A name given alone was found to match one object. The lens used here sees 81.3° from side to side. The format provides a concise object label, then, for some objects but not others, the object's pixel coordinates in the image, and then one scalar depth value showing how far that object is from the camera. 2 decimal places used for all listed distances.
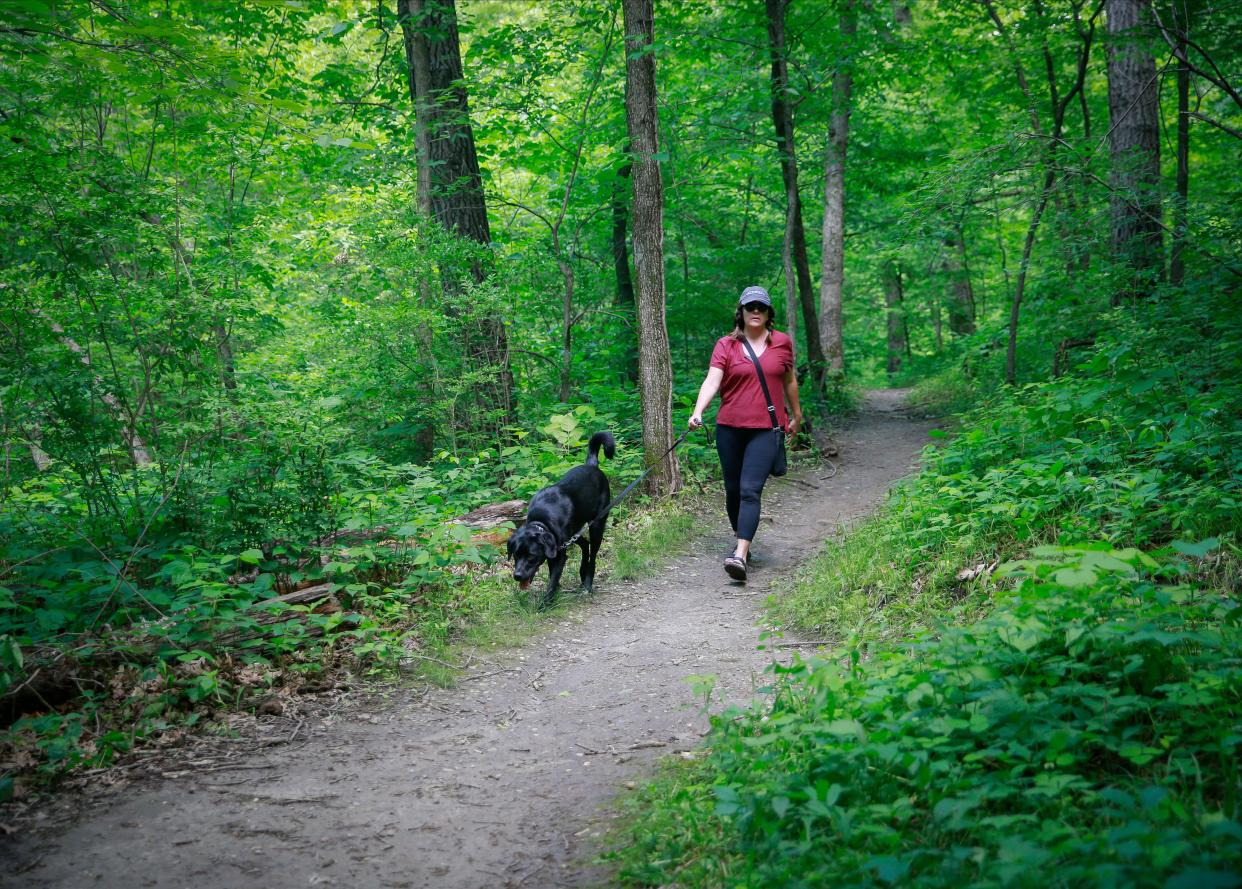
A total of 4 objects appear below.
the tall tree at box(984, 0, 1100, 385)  6.80
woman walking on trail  6.09
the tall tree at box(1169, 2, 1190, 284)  5.50
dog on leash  5.63
